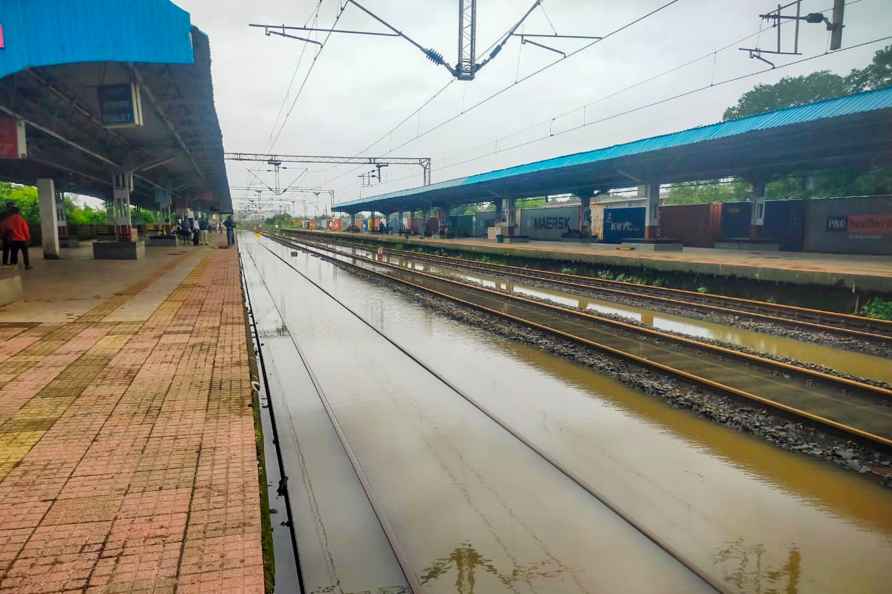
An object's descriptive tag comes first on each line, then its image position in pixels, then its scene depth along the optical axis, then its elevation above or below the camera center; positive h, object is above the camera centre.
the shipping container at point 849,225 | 21.31 +0.54
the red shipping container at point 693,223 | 29.81 +0.88
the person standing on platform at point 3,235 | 13.59 +0.11
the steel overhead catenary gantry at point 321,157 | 39.28 +6.30
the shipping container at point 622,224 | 34.16 +0.93
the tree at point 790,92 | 51.16 +14.90
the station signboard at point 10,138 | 13.15 +2.57
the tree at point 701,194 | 82.38 +7.38
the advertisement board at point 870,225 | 21.17 +0.55
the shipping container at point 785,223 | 25.36 +0.73
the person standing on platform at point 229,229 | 33.91 +0.64
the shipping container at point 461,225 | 56.72 +1.47
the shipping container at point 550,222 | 40.25 +1.32
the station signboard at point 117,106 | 13.05 +3.34
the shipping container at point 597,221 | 39.42 +1.32
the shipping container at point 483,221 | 52.75 +1.75
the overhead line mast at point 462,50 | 11.16 +4.15
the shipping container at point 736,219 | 28.27 +1.02
